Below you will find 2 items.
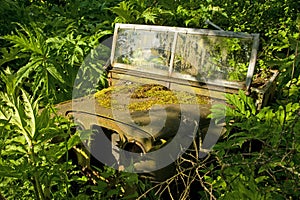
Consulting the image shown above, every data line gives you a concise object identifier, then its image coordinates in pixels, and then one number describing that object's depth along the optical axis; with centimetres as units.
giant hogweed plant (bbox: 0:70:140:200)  199
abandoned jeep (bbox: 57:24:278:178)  291
